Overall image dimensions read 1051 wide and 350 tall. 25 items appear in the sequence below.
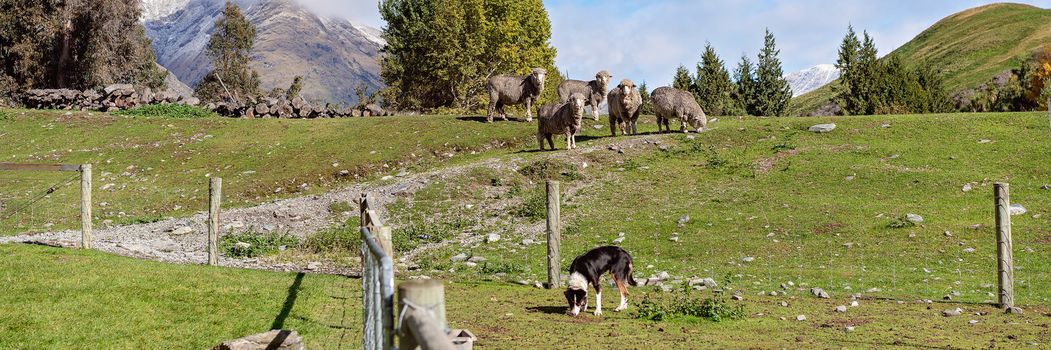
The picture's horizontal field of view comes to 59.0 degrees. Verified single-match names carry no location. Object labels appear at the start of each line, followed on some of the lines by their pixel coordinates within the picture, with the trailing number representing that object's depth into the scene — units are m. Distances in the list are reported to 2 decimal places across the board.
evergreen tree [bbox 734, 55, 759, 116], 52.78
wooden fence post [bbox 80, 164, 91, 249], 18.64
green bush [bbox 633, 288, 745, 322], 12.69
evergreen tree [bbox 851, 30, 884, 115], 43.78
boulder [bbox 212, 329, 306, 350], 9.61
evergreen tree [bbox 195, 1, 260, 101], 87.62
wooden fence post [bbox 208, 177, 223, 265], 17.97
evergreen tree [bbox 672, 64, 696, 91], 56.49
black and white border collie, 12.94
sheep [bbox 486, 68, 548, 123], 36.94
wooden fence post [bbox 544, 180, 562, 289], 16.23
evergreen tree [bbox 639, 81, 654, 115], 69.18
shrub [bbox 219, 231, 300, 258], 20.51
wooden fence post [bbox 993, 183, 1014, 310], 14.09
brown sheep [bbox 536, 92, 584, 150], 29.39
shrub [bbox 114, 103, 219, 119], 43.28
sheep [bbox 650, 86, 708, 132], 31.48
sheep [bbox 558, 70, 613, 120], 35.09
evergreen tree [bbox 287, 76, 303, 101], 81.34
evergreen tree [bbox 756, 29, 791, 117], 52.44
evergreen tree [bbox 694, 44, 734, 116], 51.19
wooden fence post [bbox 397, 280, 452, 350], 4.34
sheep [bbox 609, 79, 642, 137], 31.59
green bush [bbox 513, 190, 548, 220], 23.27
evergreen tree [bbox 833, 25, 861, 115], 53.99
